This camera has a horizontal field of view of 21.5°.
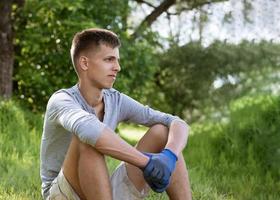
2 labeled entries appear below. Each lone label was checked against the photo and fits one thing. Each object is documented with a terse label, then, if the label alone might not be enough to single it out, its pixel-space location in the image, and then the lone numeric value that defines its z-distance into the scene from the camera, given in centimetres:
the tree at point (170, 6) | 1280
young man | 303
